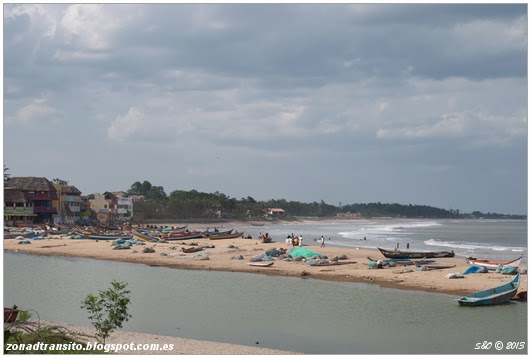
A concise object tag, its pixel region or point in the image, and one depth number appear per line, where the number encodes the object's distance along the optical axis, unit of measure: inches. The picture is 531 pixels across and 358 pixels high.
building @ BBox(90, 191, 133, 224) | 4453.7
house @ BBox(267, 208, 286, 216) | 7672.2
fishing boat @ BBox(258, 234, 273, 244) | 2235.5
